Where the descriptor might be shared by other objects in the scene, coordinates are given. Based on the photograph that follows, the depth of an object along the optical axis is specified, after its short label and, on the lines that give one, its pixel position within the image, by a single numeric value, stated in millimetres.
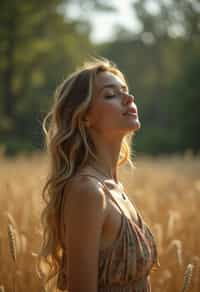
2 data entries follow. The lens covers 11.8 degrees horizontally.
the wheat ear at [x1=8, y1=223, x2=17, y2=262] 3376
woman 3000
